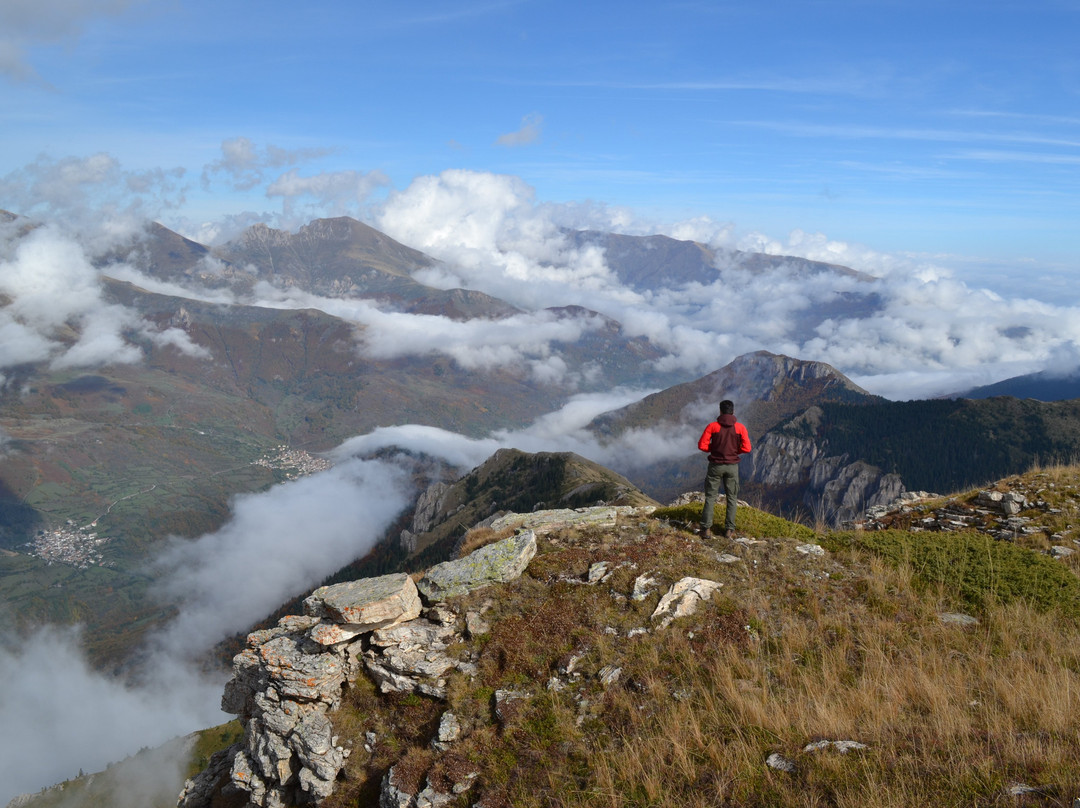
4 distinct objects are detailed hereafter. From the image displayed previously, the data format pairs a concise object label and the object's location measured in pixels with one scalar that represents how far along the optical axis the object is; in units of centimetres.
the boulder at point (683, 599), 1233
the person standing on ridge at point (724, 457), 1609
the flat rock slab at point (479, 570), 1455
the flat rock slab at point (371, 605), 1311
